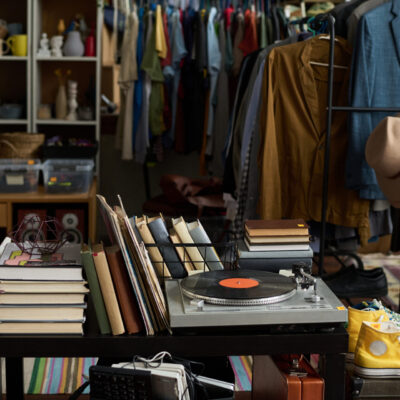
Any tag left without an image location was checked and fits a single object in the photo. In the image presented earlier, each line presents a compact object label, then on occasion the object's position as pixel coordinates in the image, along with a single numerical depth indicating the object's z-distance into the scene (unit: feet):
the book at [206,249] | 9.25
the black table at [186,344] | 8.39
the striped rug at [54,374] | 12.84
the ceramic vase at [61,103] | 21.44
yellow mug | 20.90
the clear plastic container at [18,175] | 18.47
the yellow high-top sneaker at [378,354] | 9.07
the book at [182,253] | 9.12
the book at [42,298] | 8.49
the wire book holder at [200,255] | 9.06
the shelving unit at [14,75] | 22.24
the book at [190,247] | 9.15
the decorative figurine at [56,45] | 21.03
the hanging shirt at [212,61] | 21.29
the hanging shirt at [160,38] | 20.94
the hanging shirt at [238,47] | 21.40
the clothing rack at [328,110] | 13.63
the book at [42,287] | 8.49
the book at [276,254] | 9.17
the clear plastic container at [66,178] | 18.62
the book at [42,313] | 8.50
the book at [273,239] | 9.14
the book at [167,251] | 9.08
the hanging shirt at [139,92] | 21.65
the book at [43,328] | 8.50
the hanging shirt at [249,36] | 21.13
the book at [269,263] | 9.18
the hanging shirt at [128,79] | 21.48
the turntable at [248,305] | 8.29
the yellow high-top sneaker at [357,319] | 9.58
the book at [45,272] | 8.54
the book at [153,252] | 9.02
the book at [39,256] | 8.93
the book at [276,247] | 9.18
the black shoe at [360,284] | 15.72
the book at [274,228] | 9.13
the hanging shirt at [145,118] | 21.39
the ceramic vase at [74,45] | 21.03
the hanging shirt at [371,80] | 13.79
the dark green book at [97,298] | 8.51
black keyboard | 8.06
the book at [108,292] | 8.49
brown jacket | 14.53
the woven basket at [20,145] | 19.35
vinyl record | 8.30
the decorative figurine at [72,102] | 21.34
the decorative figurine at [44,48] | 21.07
